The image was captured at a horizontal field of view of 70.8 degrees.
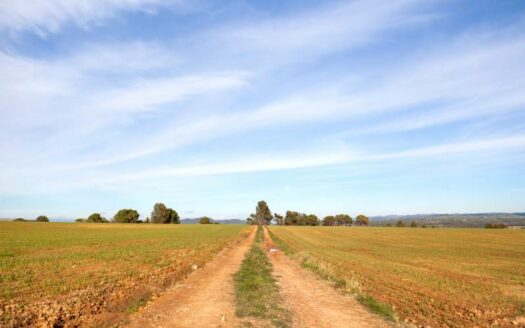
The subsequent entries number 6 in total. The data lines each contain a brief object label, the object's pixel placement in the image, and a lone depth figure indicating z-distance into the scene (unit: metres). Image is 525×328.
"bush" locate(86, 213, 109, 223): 173.75
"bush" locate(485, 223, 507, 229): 146.49
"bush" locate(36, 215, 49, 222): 169.82
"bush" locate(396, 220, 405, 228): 178.25
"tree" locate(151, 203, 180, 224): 190.12
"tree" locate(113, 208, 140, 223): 177.12
